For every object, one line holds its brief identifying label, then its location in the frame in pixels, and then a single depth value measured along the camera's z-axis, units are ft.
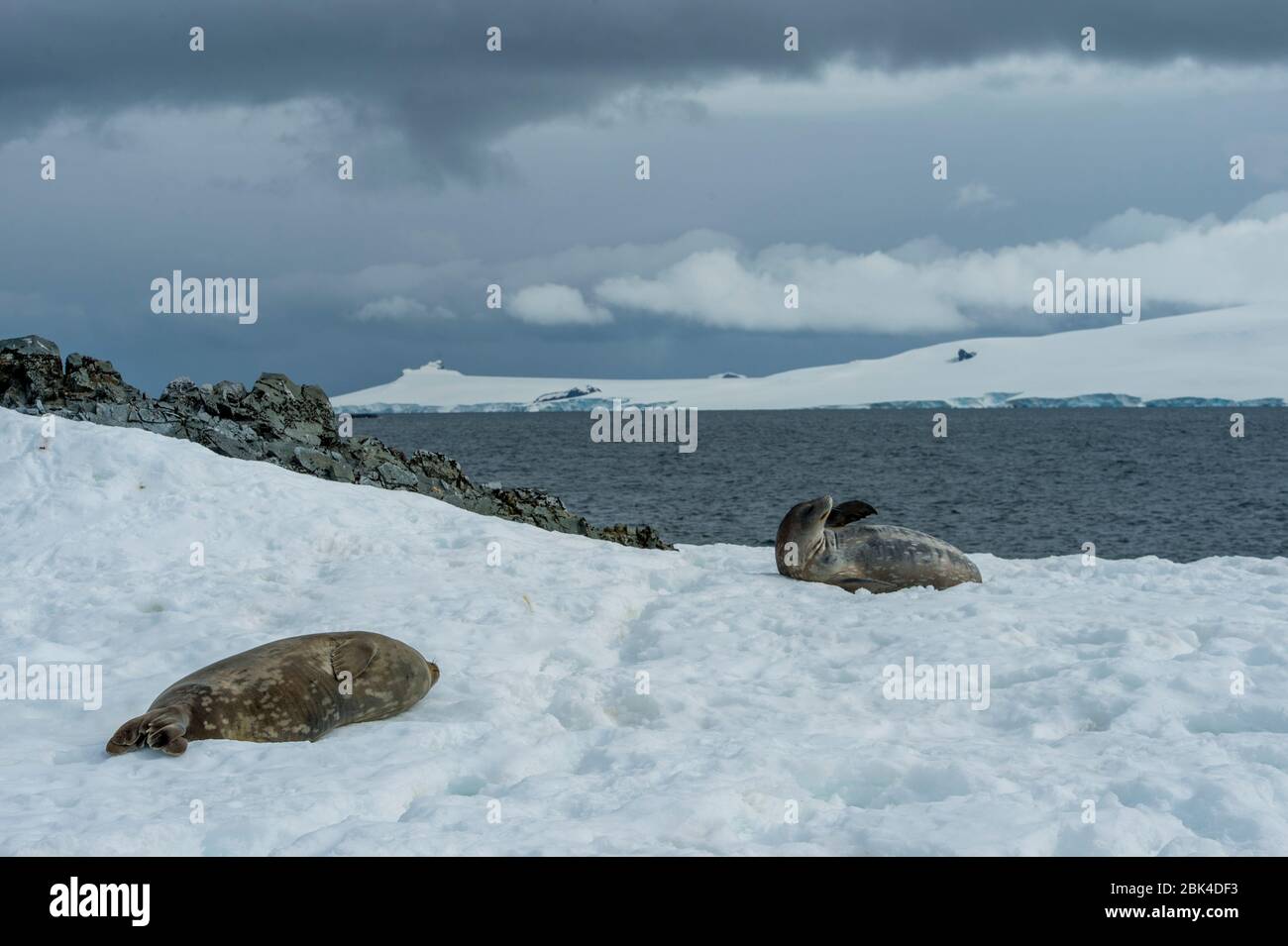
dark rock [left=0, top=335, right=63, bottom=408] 67.26
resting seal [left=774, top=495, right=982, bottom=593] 49.39
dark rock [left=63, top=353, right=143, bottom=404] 68.39
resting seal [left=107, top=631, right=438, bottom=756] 28.53
